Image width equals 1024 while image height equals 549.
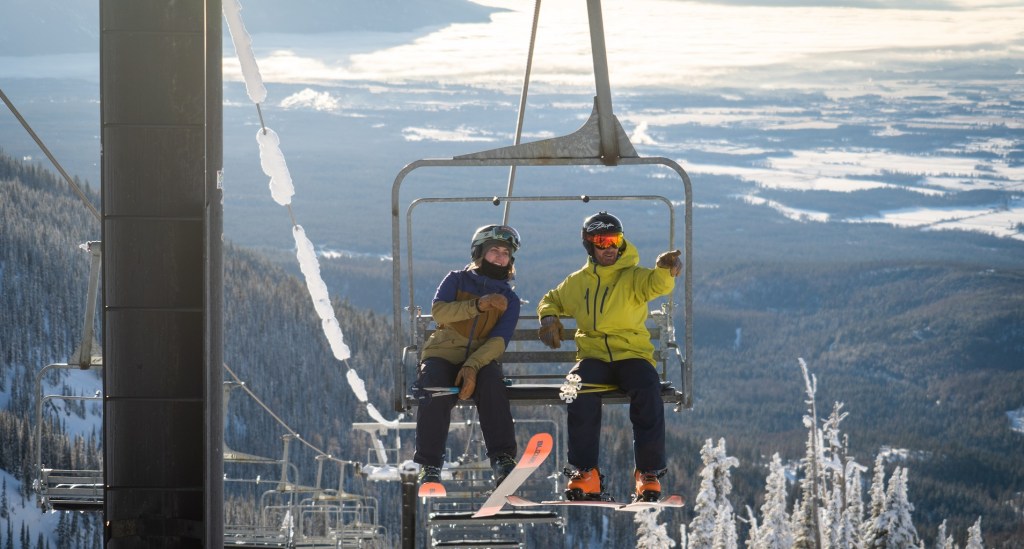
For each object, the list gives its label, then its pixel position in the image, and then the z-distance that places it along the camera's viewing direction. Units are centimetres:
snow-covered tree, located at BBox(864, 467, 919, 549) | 5572
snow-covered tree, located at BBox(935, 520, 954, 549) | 7939
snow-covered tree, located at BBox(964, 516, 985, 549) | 7194
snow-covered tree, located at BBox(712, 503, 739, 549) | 6712
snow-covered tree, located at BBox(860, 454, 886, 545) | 5950
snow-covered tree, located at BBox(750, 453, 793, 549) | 6219
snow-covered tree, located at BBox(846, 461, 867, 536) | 7050
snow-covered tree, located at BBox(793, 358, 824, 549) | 5984
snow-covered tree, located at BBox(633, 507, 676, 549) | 6638
